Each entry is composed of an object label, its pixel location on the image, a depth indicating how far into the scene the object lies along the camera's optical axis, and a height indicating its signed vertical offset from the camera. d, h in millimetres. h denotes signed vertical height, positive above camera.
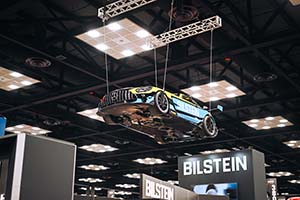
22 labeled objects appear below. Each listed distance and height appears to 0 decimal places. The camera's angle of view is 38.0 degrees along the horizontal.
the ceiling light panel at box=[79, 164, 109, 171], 25828 +3017
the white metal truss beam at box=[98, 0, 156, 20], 7190 +3458
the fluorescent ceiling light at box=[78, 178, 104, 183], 30844 +2704
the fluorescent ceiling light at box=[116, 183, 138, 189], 33619 +2554
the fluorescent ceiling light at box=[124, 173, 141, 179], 28741 +2878
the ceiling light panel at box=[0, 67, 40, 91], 11219 +3601
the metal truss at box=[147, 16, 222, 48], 7583 +3363
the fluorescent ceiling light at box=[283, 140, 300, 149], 19136 +3413
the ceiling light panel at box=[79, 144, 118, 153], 20484 +3302
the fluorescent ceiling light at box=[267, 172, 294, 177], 27406 +2937
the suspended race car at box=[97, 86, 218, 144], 6938 +1710
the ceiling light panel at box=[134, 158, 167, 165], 23712 +3163
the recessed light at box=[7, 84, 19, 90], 12289 +3589
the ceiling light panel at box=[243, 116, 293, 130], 15570 +3520
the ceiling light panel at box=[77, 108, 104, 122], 14633 +3516
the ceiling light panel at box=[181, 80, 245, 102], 12094 +3610
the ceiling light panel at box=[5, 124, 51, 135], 16709 +3379
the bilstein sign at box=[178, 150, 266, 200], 10086 +1148
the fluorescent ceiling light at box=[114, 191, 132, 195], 36819 +2202
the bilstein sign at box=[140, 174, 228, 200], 5855 +431
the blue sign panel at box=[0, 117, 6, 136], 4367 +922
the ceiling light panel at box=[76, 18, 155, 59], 8758 +3711
